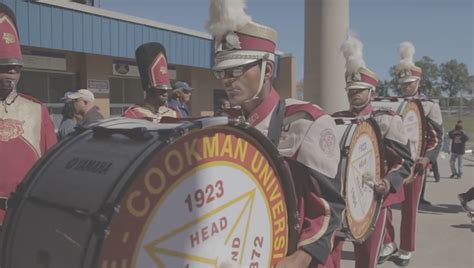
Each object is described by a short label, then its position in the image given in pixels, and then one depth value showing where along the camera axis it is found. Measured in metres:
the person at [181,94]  6.26
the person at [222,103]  6.08
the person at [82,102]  5.02
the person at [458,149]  11.83
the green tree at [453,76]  77.34
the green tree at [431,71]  74.80
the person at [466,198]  6.80
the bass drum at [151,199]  1.31
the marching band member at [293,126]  1.93
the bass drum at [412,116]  4.79
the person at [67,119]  5.18
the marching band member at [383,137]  3.55
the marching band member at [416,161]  5.01
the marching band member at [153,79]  3.92
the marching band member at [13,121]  2.52
